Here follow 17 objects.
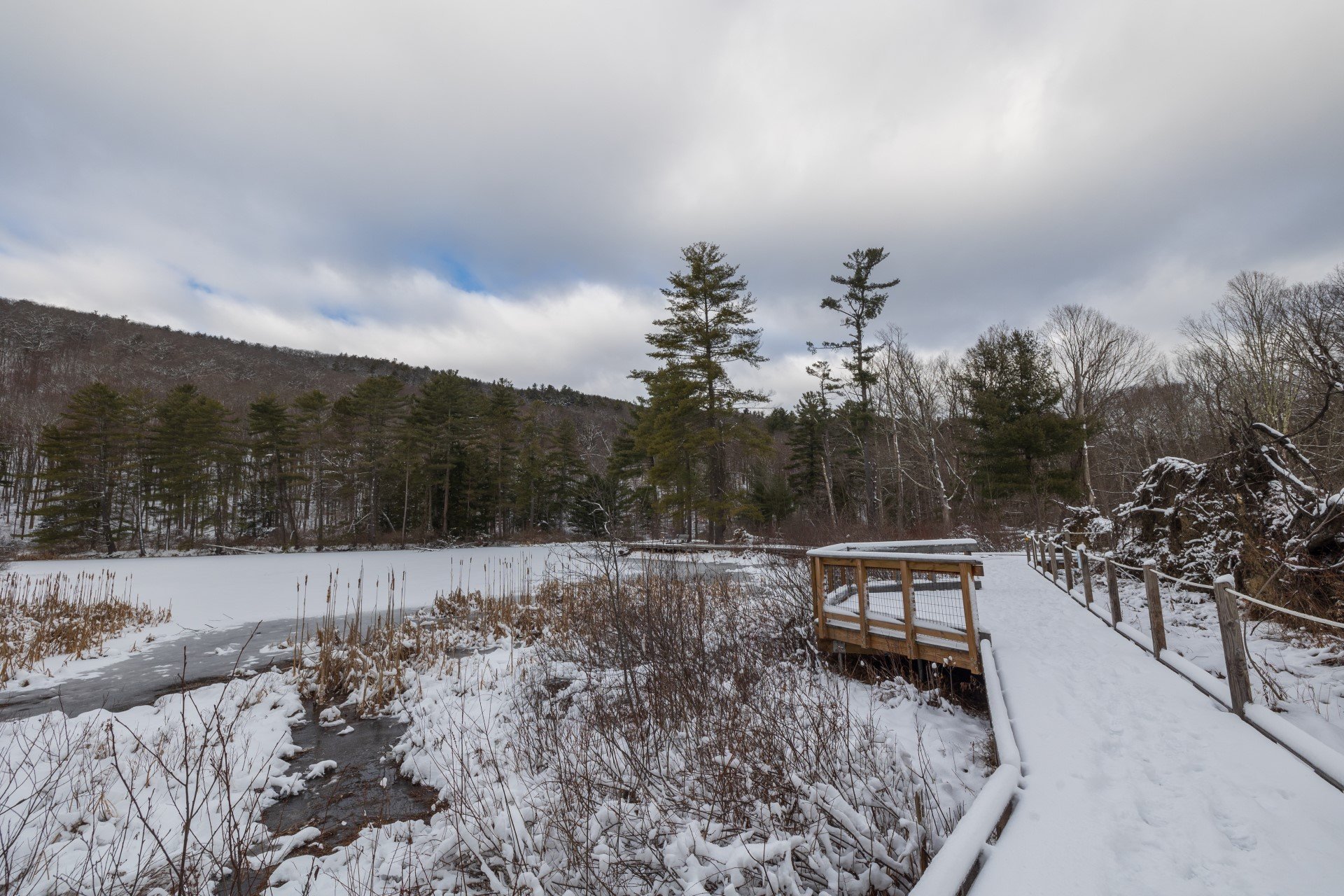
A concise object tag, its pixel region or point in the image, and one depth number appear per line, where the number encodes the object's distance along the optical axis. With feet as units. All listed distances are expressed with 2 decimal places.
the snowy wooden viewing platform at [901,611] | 20.27
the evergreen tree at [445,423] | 121.60
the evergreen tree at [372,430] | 121.70
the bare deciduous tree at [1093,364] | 87.71
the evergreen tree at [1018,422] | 78.95
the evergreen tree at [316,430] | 124.36
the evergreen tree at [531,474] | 134.51
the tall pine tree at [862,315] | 91.45
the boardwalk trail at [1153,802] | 8.54
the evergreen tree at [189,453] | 120.88
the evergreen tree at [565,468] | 138.51
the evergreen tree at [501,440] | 132.67
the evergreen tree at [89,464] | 109.81
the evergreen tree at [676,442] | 83.46
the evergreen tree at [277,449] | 121.19
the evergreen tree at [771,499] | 118.42
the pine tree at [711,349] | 83.87
